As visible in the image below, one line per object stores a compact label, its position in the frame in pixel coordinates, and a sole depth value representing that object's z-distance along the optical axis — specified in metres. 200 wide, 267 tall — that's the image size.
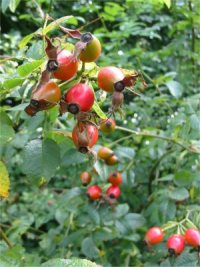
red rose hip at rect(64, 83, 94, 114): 0.19
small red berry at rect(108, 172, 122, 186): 0.41
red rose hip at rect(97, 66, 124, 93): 0.20
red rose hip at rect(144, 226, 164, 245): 0.36
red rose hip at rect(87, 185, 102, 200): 0.40
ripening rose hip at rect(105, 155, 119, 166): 0.39
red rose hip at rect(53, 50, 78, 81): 0.19
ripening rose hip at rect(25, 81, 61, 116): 0.19
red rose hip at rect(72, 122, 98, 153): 0.21
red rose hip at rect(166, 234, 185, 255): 0.33
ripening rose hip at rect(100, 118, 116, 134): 0.35
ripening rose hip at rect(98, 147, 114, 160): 0.38
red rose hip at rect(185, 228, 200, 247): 0.32
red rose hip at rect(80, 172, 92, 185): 0.41
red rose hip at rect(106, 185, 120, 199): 0.41
